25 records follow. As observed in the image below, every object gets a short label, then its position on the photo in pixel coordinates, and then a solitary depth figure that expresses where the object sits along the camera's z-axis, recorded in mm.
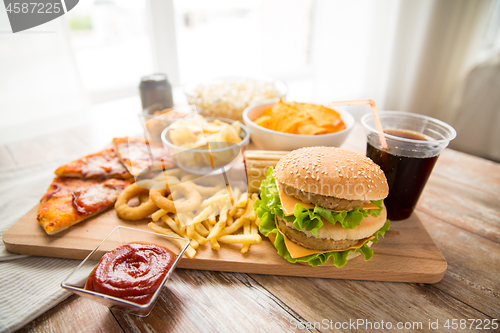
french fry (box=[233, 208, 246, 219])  427
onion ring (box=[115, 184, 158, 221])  429
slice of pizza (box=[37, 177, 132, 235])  411
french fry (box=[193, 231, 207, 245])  392
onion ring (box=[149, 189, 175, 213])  416
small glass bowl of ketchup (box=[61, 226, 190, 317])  318
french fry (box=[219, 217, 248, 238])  403
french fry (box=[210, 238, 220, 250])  383
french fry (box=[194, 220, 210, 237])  404
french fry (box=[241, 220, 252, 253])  387
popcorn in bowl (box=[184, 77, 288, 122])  593
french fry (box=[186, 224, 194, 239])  394
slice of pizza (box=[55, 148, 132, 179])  476
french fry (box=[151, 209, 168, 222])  413
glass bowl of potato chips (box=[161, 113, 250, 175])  462
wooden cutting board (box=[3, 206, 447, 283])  375
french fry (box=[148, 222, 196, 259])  371
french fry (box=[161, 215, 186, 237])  402
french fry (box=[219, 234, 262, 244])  385
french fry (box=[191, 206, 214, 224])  399
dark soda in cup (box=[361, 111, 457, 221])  404
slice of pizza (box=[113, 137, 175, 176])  471
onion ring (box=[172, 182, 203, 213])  411
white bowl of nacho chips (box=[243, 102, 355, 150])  466
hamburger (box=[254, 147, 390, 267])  357
